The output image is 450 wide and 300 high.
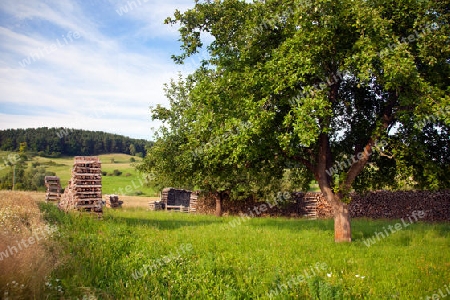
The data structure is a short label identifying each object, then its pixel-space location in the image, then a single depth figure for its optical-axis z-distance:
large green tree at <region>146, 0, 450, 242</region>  12.38
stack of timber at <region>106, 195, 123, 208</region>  40.42
